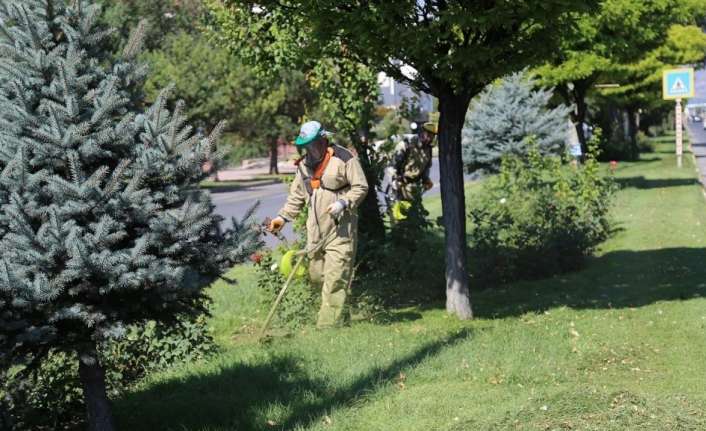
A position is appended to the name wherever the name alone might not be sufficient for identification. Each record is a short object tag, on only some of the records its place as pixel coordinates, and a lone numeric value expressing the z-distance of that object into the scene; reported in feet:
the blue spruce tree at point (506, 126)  74.23
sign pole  97.31
